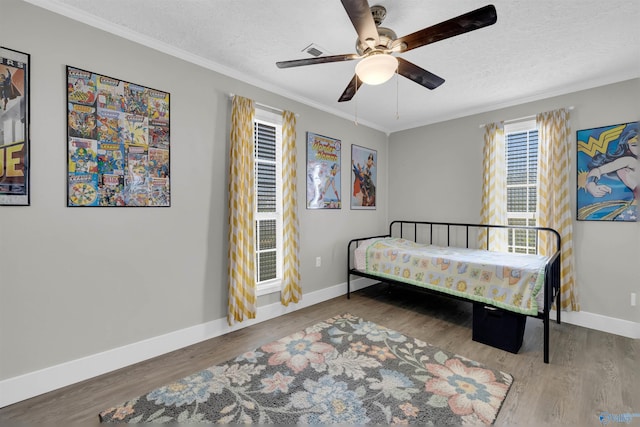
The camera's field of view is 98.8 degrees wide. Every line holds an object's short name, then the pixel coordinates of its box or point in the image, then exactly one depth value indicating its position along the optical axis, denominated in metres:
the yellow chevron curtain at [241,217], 2.56
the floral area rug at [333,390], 1.56
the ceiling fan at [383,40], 1.31
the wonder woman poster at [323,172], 3.40
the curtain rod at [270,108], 2.82
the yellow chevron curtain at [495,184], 3.34
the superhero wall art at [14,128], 1.62
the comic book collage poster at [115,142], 1.88
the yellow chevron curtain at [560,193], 2.81
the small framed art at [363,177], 3.97
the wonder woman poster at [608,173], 2.56
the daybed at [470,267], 2.25
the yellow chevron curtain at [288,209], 3.03
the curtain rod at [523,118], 2.87
